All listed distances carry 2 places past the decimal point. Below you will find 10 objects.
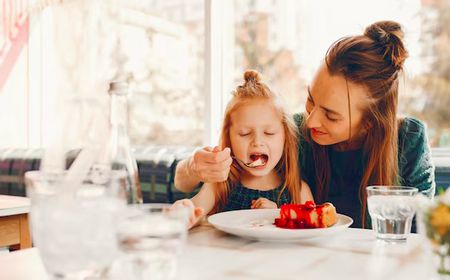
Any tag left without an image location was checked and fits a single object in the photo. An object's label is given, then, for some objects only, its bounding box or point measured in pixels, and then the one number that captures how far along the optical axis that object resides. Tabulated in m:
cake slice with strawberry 1.11
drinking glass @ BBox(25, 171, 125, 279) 0.71
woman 1.63
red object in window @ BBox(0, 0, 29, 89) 3.71
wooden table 1.90
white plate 1.00
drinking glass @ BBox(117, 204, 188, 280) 0.70
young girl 1.63
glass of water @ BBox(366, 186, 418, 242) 1.03
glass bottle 0.89
